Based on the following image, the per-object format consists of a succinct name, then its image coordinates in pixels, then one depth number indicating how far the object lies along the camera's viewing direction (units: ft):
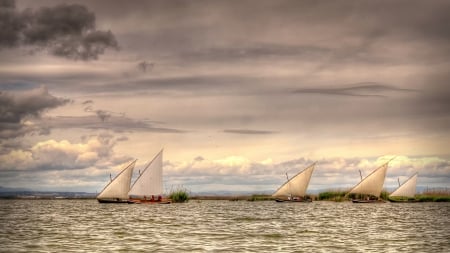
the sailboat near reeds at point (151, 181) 330.13
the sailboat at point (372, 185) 402.31
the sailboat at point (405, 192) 423.80
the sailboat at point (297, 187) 414.82
